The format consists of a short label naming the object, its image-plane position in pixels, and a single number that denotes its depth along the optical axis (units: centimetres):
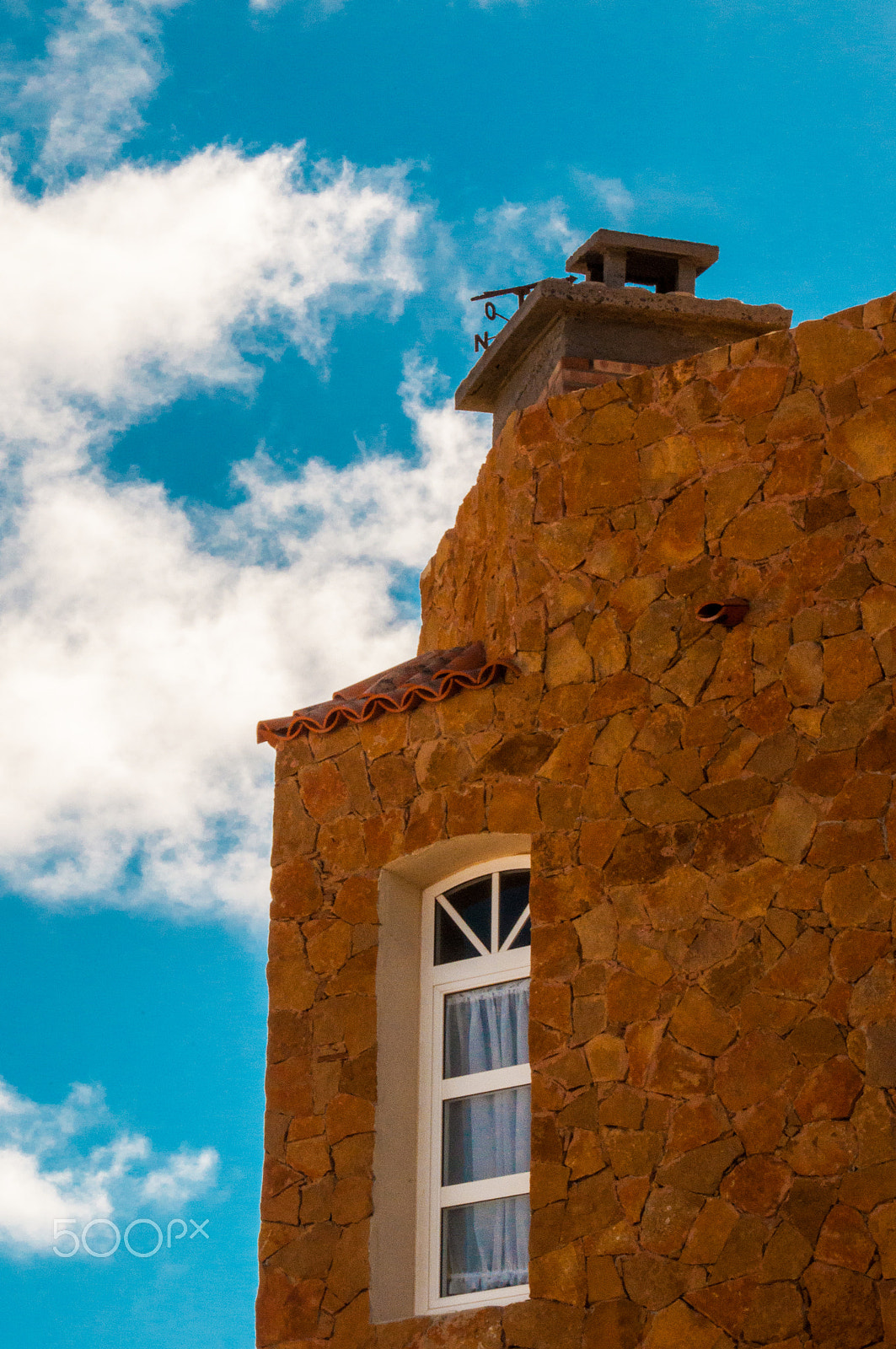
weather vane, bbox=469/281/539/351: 1279
